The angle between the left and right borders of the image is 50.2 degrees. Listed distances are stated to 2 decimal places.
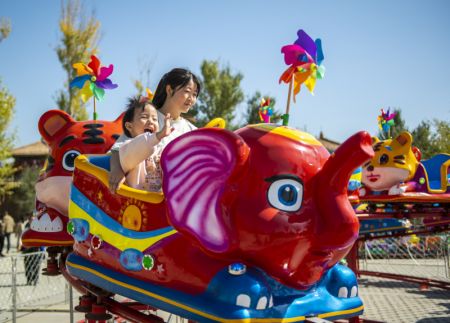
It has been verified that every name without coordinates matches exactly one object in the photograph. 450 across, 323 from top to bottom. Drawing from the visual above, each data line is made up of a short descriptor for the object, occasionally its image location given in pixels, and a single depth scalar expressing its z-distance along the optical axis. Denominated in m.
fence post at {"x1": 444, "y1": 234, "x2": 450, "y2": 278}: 10.12
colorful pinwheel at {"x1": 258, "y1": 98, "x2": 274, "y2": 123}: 4.61
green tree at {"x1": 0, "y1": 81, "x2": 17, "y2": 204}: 19.16
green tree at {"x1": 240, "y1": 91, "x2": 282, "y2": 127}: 31.08
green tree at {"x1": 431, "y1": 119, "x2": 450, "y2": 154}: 23.28
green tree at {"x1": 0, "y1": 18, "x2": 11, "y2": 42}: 17.67
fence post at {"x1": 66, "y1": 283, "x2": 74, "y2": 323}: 4.99
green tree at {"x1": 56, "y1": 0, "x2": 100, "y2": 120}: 18.28
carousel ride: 2.20
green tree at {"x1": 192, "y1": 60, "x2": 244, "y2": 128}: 28.91
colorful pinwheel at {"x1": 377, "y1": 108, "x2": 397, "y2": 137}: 8.90
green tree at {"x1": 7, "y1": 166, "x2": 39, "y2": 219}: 31.62
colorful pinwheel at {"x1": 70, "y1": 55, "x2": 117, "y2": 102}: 4.88
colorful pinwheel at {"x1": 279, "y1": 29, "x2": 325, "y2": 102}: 2.72
